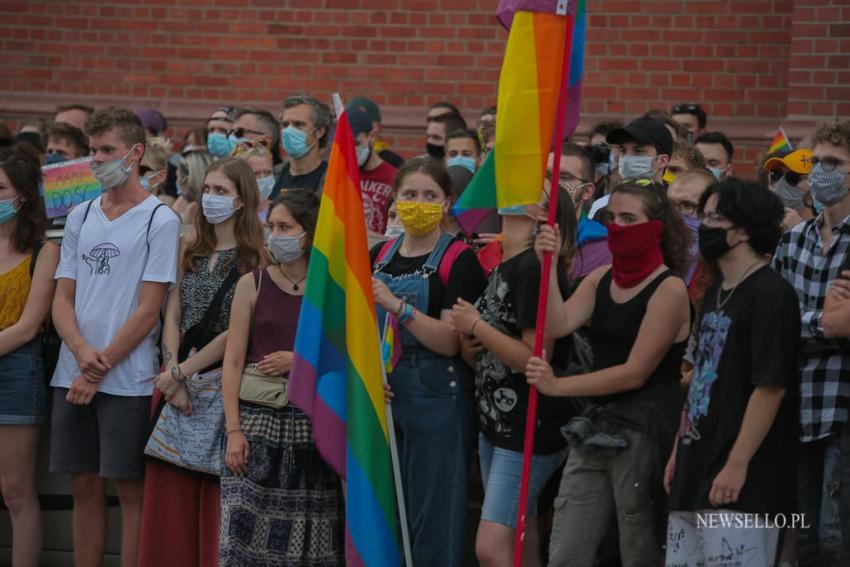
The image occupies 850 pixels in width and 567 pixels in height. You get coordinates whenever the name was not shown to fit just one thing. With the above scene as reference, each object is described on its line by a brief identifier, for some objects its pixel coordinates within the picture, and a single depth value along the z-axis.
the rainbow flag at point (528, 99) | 9.63
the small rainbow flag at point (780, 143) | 14.34
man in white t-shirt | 11.82
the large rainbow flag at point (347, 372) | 10.47
